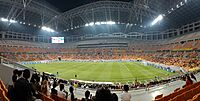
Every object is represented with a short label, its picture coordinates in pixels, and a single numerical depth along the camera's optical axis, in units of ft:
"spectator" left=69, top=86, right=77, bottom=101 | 15.54
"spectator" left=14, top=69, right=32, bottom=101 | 8.46
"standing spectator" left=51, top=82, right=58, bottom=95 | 15.44
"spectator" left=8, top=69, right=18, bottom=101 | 8.58
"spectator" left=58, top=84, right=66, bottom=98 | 15.10
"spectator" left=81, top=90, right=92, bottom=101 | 13.27
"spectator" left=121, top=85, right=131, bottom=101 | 11.71
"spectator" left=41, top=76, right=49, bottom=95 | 17.21
